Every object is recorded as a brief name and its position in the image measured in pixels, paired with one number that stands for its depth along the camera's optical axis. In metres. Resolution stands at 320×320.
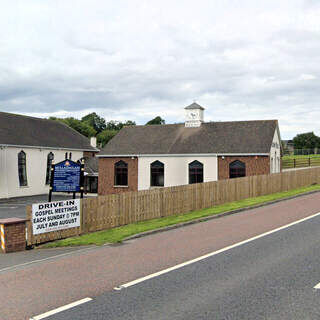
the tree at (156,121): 121.44
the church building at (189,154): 33.47
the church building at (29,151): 36.19
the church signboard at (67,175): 16.22
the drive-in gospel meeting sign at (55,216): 12.85
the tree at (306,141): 118.19
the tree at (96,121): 128.50
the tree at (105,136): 107.38
